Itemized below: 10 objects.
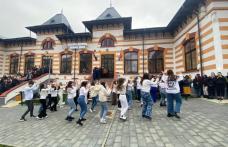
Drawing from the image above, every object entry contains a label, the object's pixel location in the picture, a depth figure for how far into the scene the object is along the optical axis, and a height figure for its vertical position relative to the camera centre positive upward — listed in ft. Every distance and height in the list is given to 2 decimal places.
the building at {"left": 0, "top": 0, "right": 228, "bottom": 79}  42.60 +11.72
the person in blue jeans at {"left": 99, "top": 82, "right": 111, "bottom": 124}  21.45 -2.83
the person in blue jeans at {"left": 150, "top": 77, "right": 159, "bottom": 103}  32.85 -2.72
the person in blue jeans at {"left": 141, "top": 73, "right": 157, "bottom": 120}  21.69 -2.56
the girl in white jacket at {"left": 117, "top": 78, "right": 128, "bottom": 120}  21.99 -1.96
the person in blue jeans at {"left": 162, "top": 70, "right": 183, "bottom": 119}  21.01 -1.61
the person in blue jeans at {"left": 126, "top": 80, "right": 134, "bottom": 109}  29.35 -2.57
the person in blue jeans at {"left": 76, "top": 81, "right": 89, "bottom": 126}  21.65 -2.83
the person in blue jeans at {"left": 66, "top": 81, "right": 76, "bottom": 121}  23.26 -2.94
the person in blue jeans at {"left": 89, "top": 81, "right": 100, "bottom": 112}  23.31 -1.75
